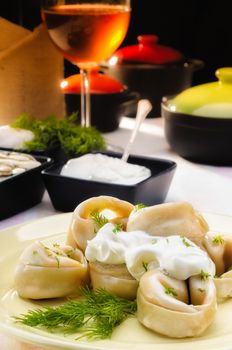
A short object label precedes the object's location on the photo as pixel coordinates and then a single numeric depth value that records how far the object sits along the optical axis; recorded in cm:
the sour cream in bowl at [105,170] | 74
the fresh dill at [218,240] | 55
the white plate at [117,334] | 46
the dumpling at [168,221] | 53
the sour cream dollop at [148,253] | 50
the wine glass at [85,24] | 96
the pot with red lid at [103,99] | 109
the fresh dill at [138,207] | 55
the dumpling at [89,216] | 56
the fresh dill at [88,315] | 48
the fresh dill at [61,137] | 86
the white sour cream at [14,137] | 85
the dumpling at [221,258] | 52
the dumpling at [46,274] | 52
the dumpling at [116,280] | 51
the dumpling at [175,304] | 48
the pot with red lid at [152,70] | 118
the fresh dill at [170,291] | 49
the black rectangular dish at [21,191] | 73
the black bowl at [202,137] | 92
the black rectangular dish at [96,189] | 72
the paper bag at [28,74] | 103
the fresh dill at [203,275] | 50
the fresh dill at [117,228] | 53
